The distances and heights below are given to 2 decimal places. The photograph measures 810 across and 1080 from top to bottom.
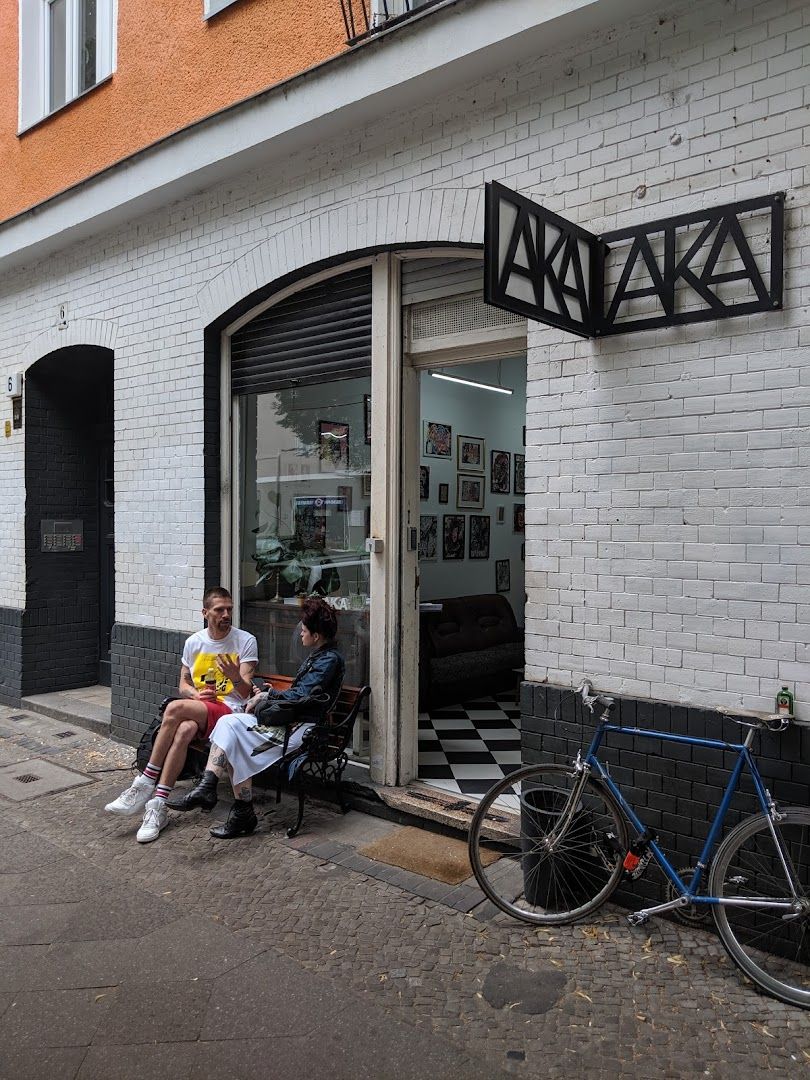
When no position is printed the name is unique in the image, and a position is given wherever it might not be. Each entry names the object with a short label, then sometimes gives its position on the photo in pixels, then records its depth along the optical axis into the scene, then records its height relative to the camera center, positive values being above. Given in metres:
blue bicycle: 3.27 -1.47
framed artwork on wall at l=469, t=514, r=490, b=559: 9.62 -0.17
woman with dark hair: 4.79 -1.24
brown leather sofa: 7.46 -1.22
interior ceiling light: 9.05 +1.56
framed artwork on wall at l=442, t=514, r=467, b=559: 9.22 -0.17
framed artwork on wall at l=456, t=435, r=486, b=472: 9.41 +0.77
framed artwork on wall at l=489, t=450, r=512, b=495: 9.98 +0.59
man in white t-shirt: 4.97 -1.13
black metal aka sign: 3.46 +1.13
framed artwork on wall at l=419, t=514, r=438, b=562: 8.94 -0.18
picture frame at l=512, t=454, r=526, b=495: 10.45 +0.54
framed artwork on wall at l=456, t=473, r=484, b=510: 9.44 +0.33
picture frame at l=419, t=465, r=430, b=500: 8.85 +0.41
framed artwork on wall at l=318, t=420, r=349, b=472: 5.72 +0.53
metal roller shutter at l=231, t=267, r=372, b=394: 5.44 +1.26
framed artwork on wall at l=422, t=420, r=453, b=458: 8.97 +0.88
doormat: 4.29 -1.80
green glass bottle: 3.45 -0.75
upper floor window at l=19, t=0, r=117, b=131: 7.73 +4.42
